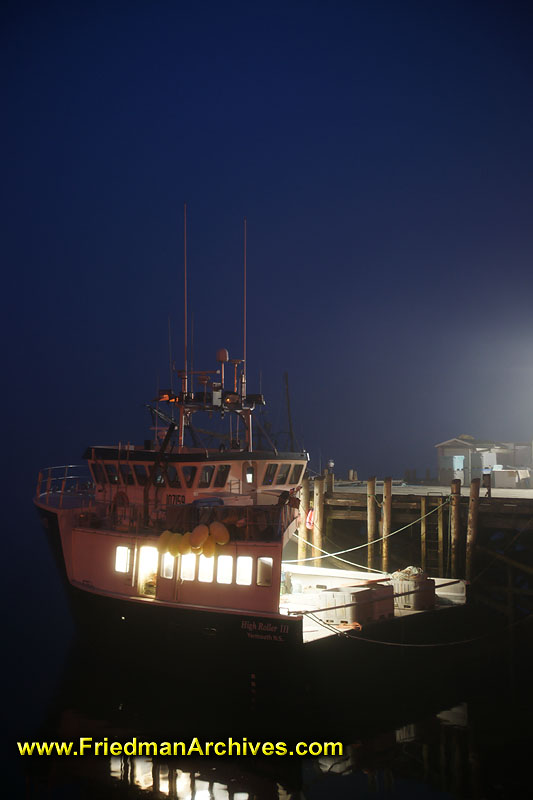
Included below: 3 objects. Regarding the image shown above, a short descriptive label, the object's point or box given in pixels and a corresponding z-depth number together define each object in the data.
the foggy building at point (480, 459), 37.03
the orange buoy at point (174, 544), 14.84
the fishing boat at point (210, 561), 14.88
